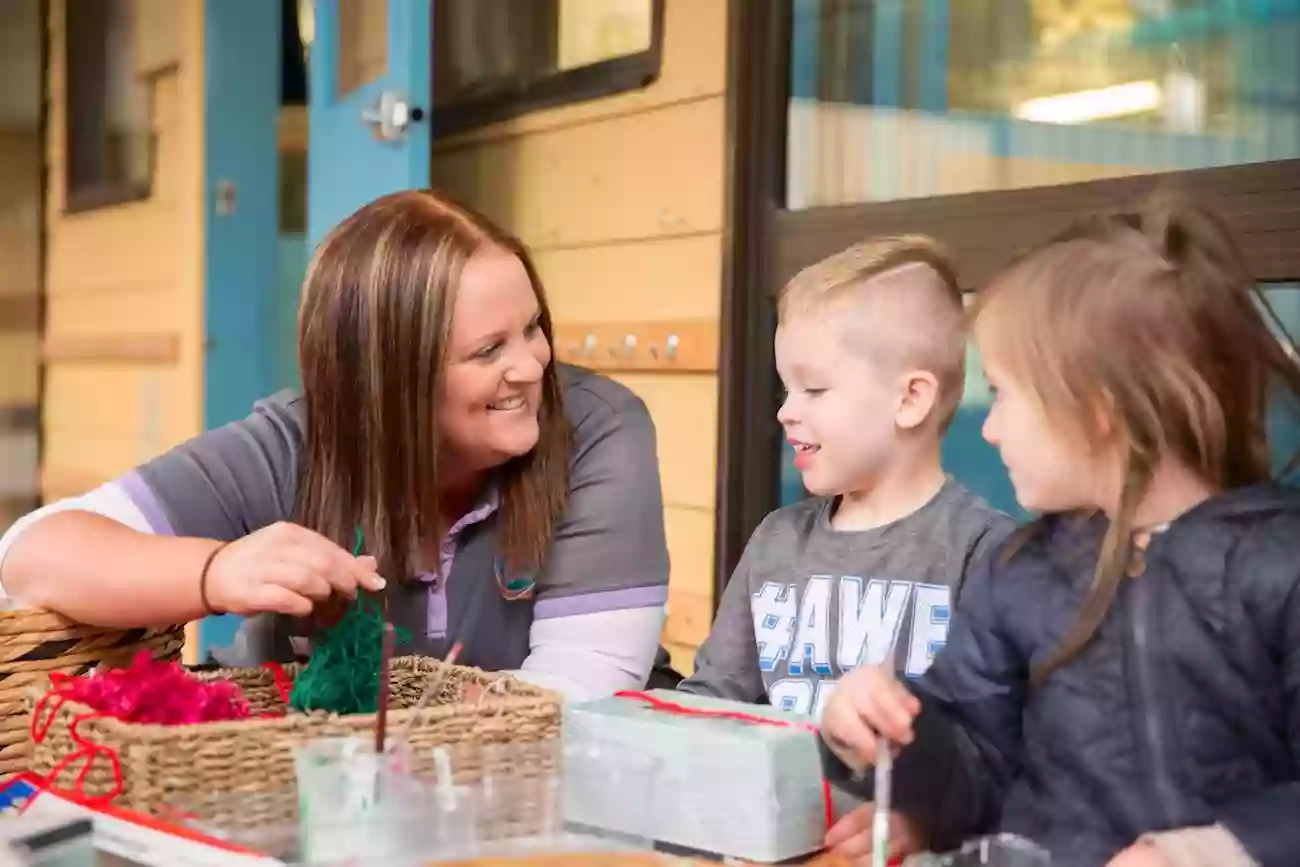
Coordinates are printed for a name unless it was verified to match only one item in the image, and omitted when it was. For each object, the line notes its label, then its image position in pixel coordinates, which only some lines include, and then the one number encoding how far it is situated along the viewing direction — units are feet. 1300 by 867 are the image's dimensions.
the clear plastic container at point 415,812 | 2.75
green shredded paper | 3.42
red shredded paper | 3.24
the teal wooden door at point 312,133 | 8.06
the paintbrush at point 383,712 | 2.93
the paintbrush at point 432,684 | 3.59
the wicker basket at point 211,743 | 2.98
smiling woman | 4.59
